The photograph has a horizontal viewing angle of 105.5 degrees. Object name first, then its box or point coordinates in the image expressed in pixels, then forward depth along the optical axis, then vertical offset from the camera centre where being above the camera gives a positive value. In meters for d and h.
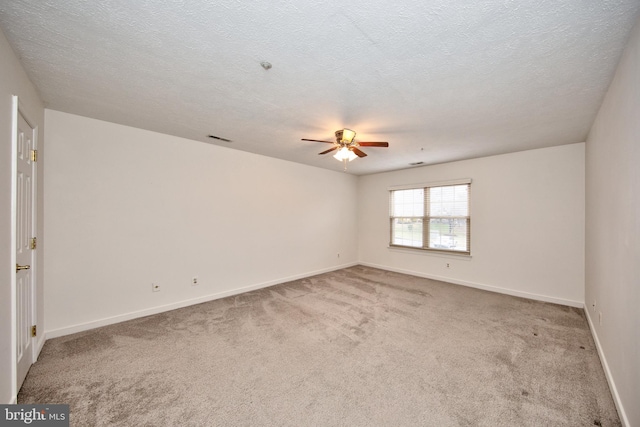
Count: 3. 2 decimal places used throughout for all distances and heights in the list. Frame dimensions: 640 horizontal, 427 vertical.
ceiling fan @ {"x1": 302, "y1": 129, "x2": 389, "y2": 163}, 2.90 +0.86
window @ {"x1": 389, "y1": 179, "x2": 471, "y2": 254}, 4.80 -0.05
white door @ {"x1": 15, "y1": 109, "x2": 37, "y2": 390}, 1.88 -0.25
